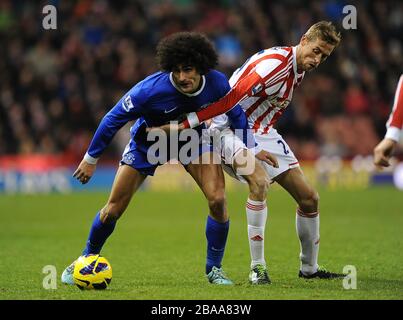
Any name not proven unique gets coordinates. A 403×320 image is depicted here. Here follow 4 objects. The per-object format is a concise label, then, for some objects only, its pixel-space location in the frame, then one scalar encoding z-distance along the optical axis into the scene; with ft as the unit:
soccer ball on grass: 44.83
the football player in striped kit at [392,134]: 36.24
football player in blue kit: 45.65
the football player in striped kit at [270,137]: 47.98
